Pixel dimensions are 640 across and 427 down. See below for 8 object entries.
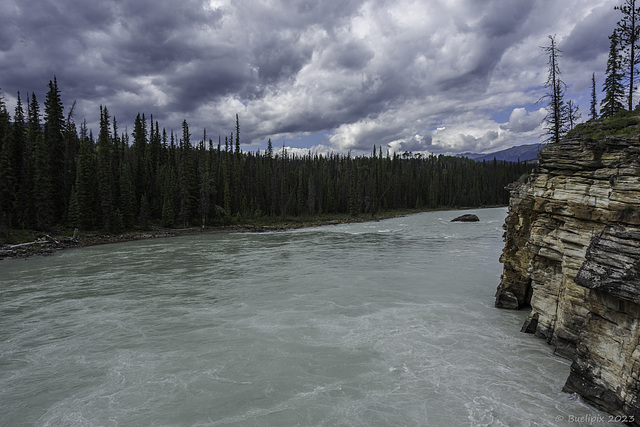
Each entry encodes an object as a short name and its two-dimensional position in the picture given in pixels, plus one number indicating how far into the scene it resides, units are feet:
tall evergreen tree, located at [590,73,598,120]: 145.19
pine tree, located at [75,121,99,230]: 154.92
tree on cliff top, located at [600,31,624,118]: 100.68
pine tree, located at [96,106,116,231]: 162.09
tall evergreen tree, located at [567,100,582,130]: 95.93
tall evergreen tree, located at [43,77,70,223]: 161.89
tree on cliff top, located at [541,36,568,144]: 96.12
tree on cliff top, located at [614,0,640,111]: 79.56
